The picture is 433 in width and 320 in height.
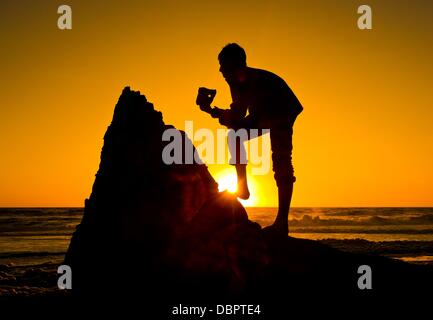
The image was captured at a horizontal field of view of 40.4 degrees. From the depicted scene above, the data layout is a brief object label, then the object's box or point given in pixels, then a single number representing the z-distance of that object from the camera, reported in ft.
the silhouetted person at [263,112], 31.60
